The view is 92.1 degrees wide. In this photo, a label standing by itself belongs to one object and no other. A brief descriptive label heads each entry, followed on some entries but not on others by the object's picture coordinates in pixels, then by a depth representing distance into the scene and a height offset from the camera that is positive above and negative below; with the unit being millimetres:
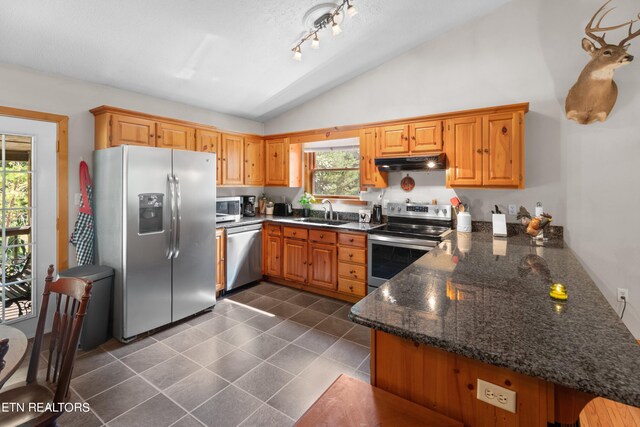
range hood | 3262 +523
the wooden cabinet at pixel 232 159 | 4234 +727
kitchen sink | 4145 -147
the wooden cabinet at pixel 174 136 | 3467 +878
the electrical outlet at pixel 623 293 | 2748 -740
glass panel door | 2713 -133
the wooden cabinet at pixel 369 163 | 3777 +596
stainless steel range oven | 3229 -275
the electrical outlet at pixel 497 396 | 946 -582
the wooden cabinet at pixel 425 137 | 3309 +806
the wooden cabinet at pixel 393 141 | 3518 +815
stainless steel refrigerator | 2768 -191
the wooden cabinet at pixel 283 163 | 4590 +728
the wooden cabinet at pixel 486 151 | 2887 +592
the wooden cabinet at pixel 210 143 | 3902 +882
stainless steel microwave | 4051 +25
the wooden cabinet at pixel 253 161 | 4590 +759
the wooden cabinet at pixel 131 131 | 3080 +836
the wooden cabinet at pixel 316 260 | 3660 -633
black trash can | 2641 -825
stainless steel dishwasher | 3932 -590
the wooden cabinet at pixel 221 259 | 3805 -598
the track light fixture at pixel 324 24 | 2527 +1723
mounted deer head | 2379 +1072
